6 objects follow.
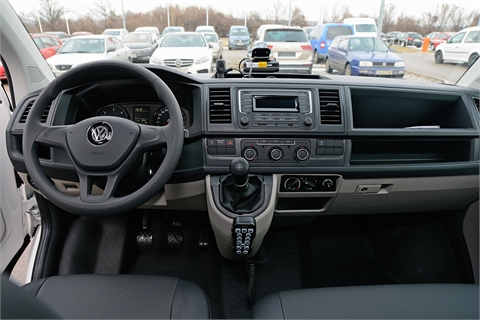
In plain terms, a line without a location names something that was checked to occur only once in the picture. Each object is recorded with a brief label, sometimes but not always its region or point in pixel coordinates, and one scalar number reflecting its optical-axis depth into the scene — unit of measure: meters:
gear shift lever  1.44
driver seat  1.12
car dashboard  1.45
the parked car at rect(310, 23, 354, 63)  10.16
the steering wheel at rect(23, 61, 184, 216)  1.15
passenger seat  1.09
